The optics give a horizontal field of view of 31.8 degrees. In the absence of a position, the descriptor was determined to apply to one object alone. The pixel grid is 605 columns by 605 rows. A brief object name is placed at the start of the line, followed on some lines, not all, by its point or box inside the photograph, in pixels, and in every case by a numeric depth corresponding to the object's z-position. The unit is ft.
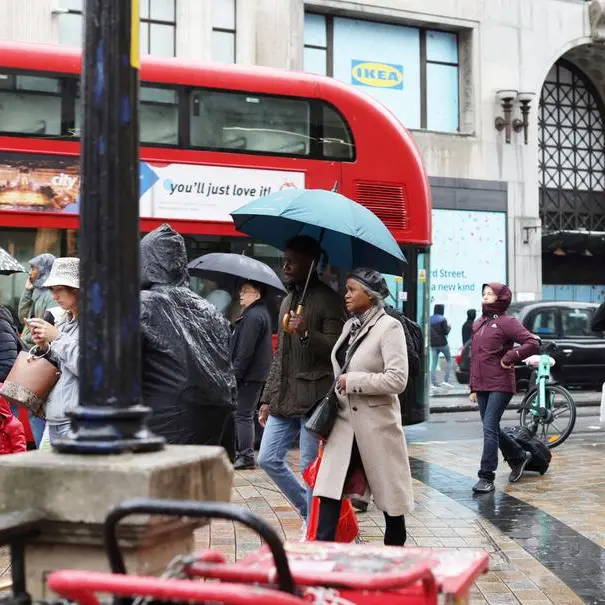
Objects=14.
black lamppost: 10.11
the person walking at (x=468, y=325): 71.26
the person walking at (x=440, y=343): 67.67
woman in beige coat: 18.60
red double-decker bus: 33.19
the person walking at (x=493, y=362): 28.81
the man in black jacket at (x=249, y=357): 32.01
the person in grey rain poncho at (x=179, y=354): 15.07
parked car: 61.52
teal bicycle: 38.04
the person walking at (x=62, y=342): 17.87
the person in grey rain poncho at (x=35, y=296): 28.02
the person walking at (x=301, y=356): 21.02
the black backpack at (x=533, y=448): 31.17
